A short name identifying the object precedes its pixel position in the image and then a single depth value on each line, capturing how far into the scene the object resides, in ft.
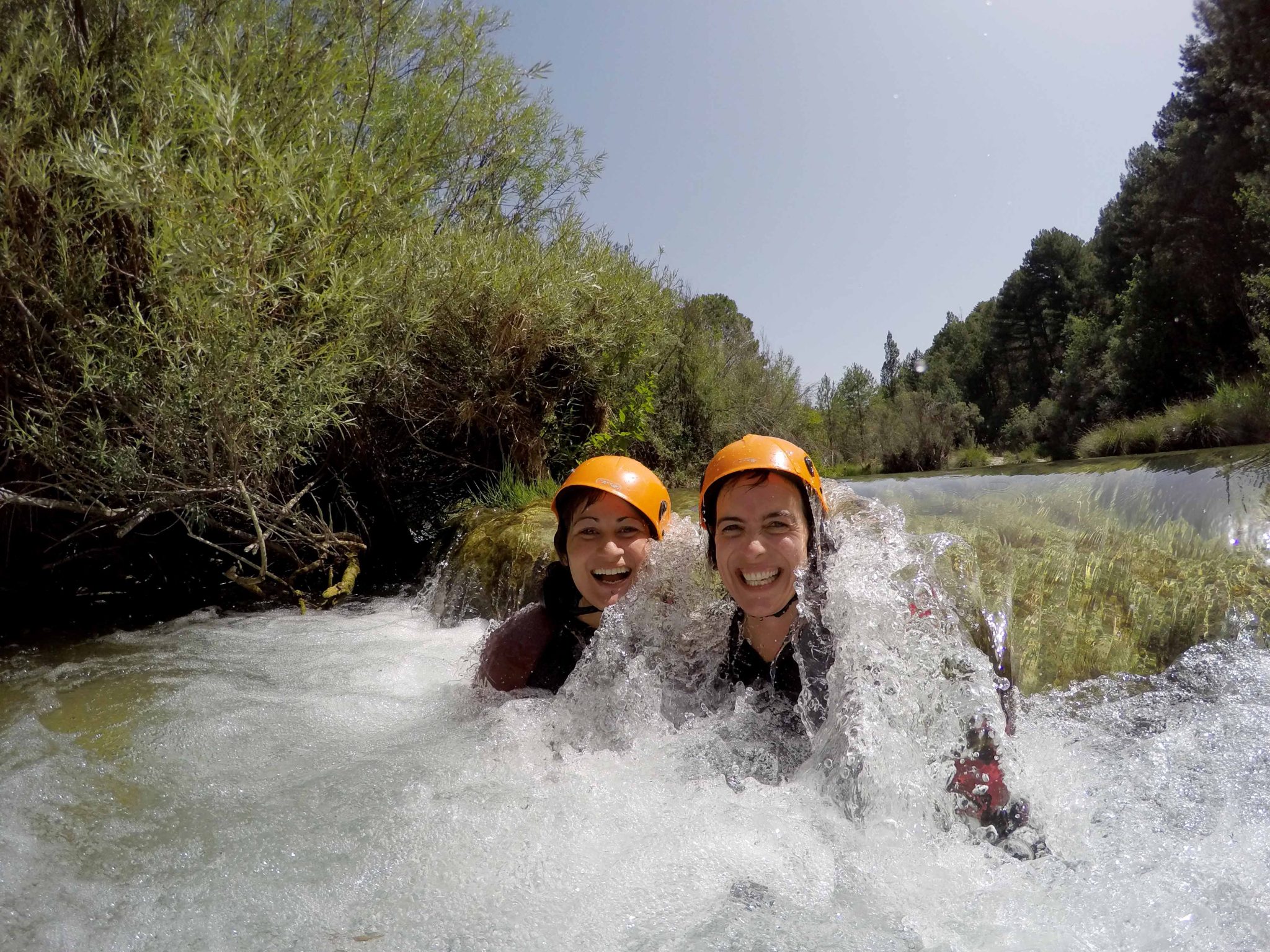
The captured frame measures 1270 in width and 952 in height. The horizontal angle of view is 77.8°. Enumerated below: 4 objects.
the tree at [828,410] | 94.38
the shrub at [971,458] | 89.25
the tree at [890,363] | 251.46
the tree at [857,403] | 99.91
